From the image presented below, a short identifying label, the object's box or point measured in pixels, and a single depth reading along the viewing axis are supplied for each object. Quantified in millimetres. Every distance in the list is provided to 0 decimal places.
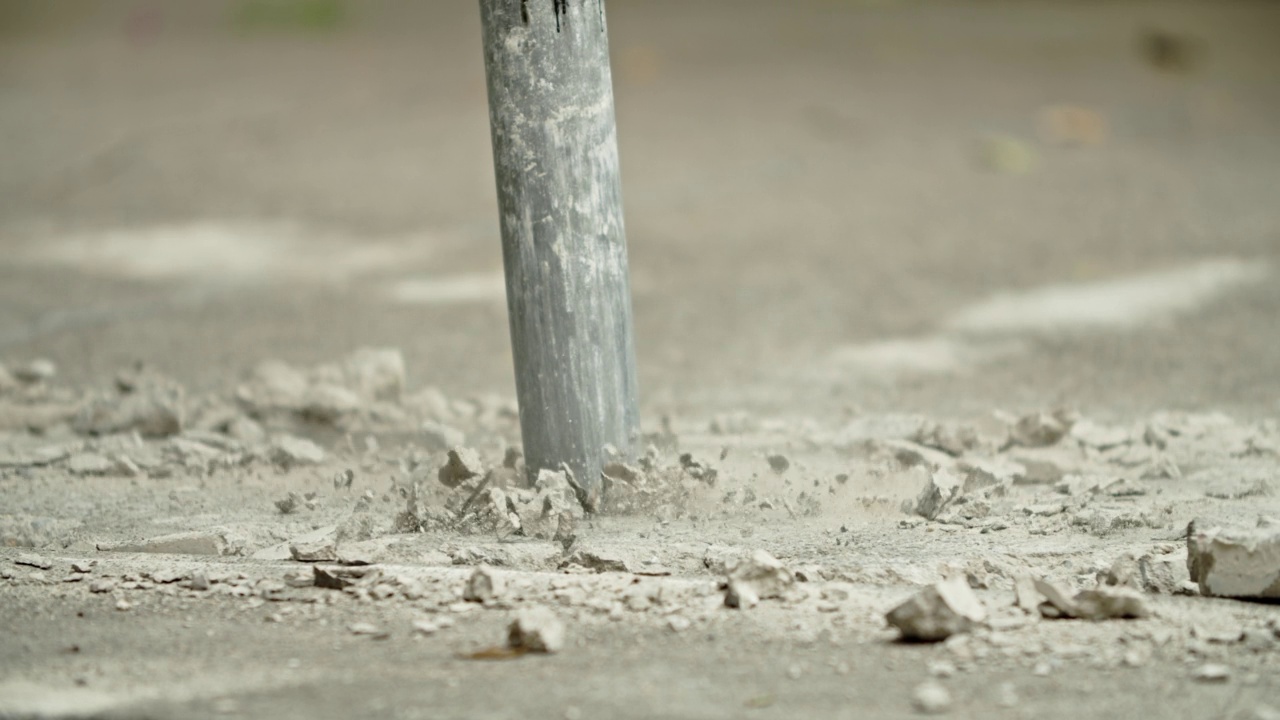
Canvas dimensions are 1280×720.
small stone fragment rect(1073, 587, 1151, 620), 4199
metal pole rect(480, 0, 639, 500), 5199
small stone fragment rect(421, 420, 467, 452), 6736
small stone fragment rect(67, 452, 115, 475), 6336
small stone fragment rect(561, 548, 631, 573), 4789
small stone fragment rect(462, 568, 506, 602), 4531
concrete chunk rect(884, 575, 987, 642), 4070
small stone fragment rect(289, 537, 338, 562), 4910
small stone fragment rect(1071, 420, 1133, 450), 6605
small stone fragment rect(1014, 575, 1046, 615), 4285
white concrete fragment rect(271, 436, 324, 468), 6371
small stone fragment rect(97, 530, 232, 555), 5137
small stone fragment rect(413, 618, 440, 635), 4320
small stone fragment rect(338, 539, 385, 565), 4863
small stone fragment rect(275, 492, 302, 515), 5640
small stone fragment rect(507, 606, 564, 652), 4105
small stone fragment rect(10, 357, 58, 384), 8055
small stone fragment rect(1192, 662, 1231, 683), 3789
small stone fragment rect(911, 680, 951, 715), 3627
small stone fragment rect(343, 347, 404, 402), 7566
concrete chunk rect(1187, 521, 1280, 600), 4344
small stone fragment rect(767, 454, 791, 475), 5949
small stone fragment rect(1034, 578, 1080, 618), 4219
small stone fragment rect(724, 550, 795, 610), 4455
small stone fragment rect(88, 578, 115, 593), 4727
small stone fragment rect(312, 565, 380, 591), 4668
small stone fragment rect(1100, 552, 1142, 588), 4539
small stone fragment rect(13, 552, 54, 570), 4953
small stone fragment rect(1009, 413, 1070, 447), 6633
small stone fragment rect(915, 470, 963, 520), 5437
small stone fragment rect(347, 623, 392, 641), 4297
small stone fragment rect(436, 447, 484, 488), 5531
